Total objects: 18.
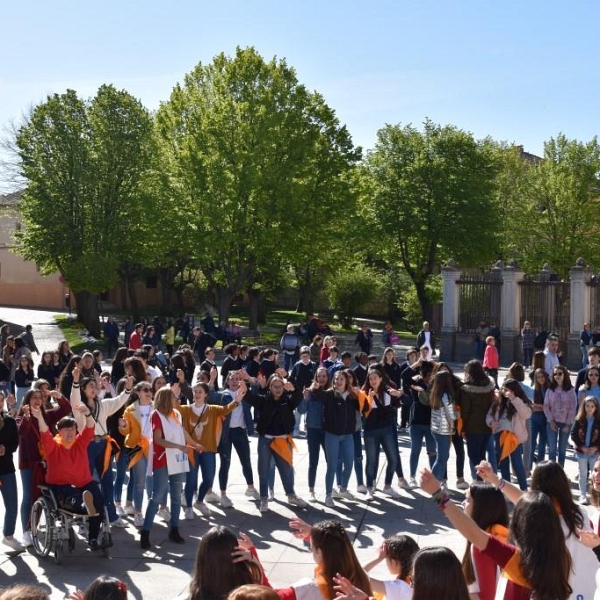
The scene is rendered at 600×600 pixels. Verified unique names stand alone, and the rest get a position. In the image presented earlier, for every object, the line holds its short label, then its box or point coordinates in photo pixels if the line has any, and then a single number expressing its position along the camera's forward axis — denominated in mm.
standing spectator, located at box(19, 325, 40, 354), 22703
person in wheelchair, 9273
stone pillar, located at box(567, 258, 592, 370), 32688
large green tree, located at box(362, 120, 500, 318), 47312
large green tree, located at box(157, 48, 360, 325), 38656
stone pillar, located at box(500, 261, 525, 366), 34031
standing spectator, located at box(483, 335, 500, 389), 22075
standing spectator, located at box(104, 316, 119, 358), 34656
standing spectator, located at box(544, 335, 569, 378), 17453
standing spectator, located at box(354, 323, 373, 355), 28969
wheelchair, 9125
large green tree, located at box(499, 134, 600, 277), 52375
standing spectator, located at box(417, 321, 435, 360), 24619
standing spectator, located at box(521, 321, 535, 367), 31000
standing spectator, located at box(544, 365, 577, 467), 12781
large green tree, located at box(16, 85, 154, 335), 42750
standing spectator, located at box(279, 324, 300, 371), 22625
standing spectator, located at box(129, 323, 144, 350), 25852
